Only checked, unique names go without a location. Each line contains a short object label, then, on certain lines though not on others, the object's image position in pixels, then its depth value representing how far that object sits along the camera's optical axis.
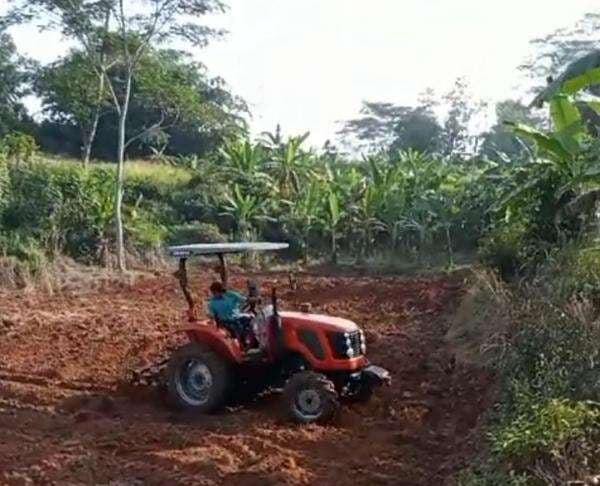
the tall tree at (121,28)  18.86
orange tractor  8.05
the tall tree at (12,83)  27.59
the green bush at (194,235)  22.08
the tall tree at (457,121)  42.00
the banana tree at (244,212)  22.42
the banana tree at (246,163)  24.52
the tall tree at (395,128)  42.06
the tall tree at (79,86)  19.89
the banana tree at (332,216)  21.84
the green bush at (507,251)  12.22
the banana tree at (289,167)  24.69
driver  8.55
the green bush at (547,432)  5.66
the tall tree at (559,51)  38.59
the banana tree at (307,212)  22.22
